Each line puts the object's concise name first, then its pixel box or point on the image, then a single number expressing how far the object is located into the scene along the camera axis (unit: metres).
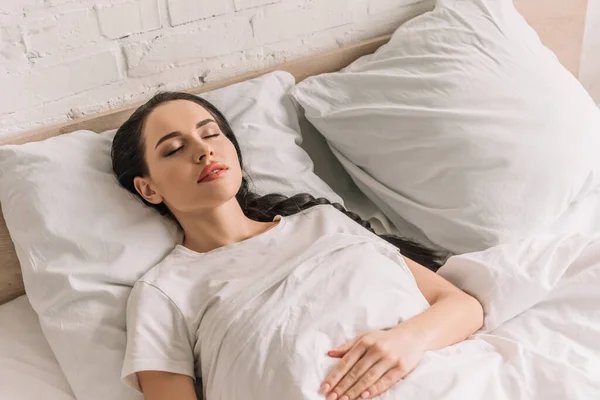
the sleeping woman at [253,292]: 0.91
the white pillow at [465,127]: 1.29
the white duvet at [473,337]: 0.89
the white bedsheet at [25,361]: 1.02
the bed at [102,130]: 1.04
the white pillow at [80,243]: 1.02
